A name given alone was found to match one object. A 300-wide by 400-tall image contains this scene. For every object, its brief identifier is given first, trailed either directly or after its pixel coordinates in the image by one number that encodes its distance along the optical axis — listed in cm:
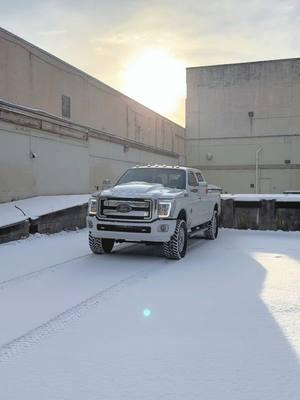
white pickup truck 982
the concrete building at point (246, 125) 3659
